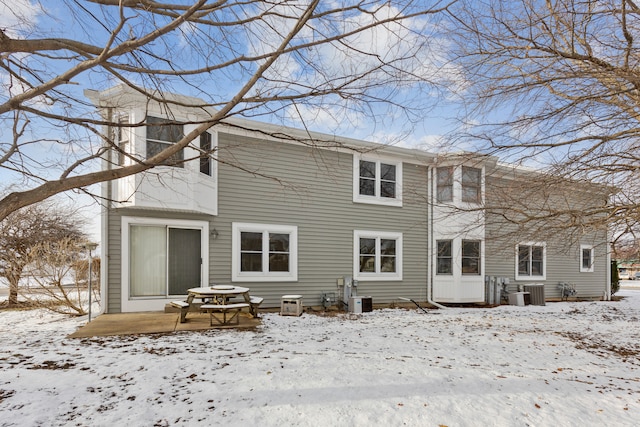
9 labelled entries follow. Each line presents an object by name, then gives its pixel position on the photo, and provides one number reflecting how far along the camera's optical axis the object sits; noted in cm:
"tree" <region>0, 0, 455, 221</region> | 317
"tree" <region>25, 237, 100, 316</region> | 959
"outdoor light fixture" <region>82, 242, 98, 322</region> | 834
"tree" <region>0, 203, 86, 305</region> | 1027
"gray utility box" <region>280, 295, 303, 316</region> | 962
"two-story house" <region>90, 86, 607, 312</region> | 858
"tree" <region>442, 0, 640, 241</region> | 472
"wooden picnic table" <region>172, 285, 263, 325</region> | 754
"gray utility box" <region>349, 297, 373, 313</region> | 1066
